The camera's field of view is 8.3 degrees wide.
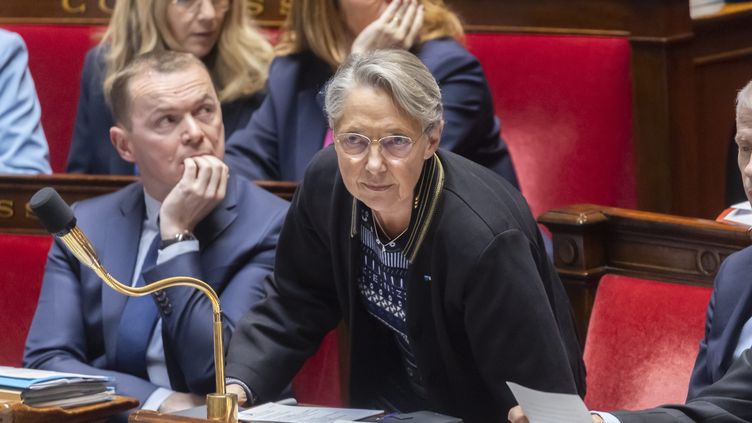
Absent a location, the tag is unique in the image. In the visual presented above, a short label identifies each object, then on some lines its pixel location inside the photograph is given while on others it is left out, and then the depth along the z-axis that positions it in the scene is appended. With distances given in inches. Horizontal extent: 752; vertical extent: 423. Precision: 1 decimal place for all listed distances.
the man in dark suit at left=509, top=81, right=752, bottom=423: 292.1
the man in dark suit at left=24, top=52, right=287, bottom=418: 318.9
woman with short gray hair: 299.9
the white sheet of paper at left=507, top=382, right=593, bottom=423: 286.8
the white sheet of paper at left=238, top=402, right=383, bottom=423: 294.6
